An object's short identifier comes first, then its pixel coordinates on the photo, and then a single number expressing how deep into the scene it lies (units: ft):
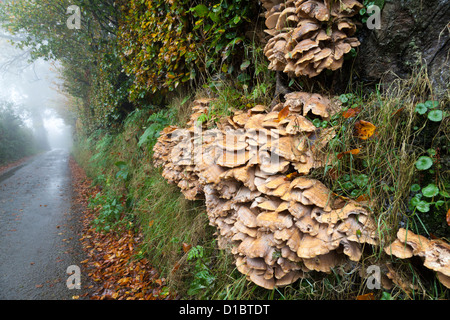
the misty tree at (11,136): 49.32
